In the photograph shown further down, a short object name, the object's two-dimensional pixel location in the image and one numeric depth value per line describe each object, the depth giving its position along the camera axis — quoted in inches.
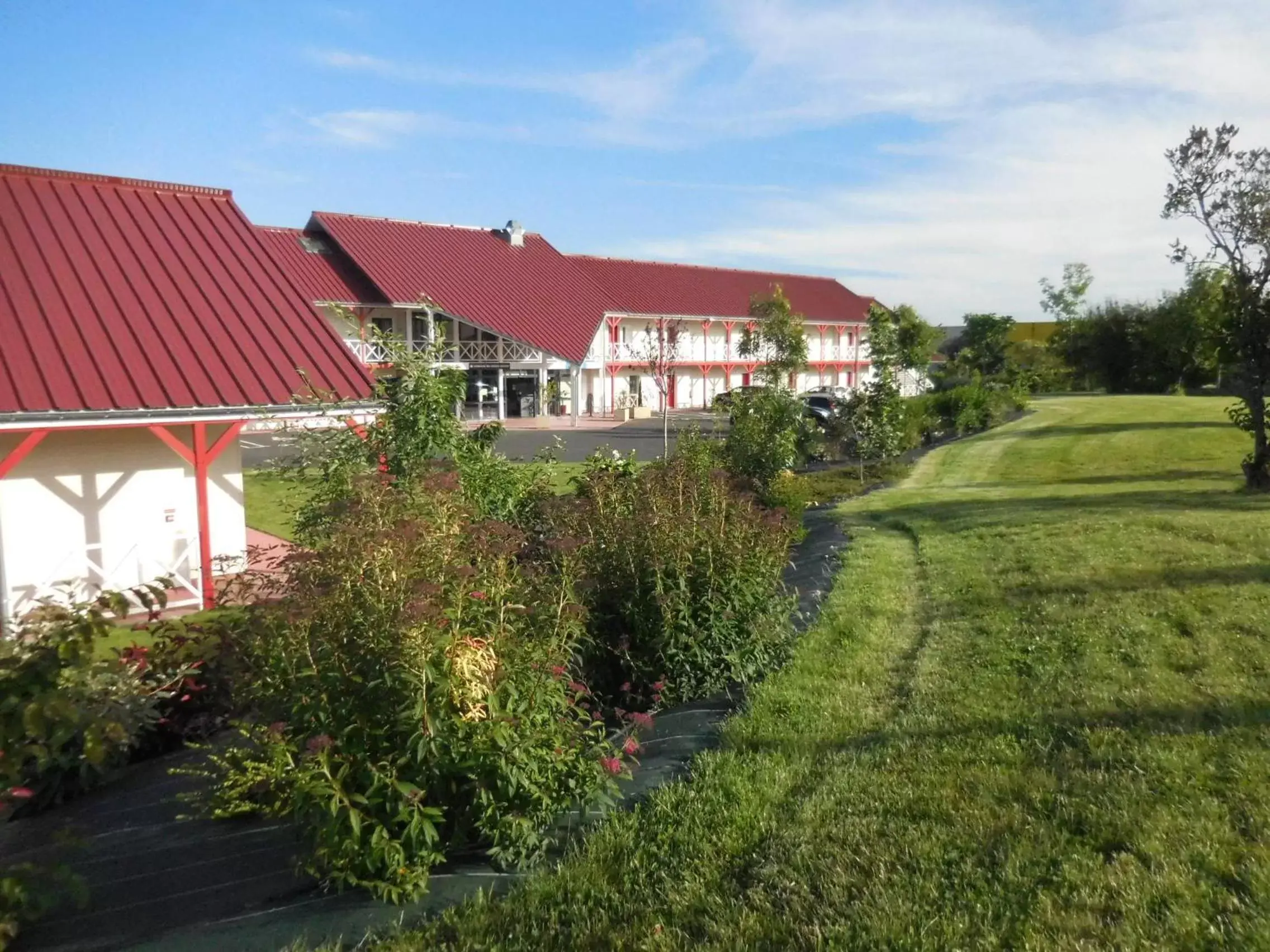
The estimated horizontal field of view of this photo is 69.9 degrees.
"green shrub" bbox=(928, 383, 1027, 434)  1168.2
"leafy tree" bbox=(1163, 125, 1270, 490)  500.7
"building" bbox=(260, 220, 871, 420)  1412.4
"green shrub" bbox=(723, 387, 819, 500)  519.2
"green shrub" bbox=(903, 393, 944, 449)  919.0
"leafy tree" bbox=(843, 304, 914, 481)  723.4
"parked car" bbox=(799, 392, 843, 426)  867.2
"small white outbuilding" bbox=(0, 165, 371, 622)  398.6
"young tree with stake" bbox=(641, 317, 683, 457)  1057.9
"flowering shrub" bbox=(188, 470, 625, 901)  136.3
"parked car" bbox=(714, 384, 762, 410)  585.9
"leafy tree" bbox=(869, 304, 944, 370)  1551.4
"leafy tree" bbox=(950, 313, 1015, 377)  2053.4
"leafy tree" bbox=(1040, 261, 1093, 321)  2829.7
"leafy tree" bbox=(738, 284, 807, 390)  1305.4
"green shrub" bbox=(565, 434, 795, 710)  221.9
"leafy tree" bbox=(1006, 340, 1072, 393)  1927.9
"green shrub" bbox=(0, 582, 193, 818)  120.2
